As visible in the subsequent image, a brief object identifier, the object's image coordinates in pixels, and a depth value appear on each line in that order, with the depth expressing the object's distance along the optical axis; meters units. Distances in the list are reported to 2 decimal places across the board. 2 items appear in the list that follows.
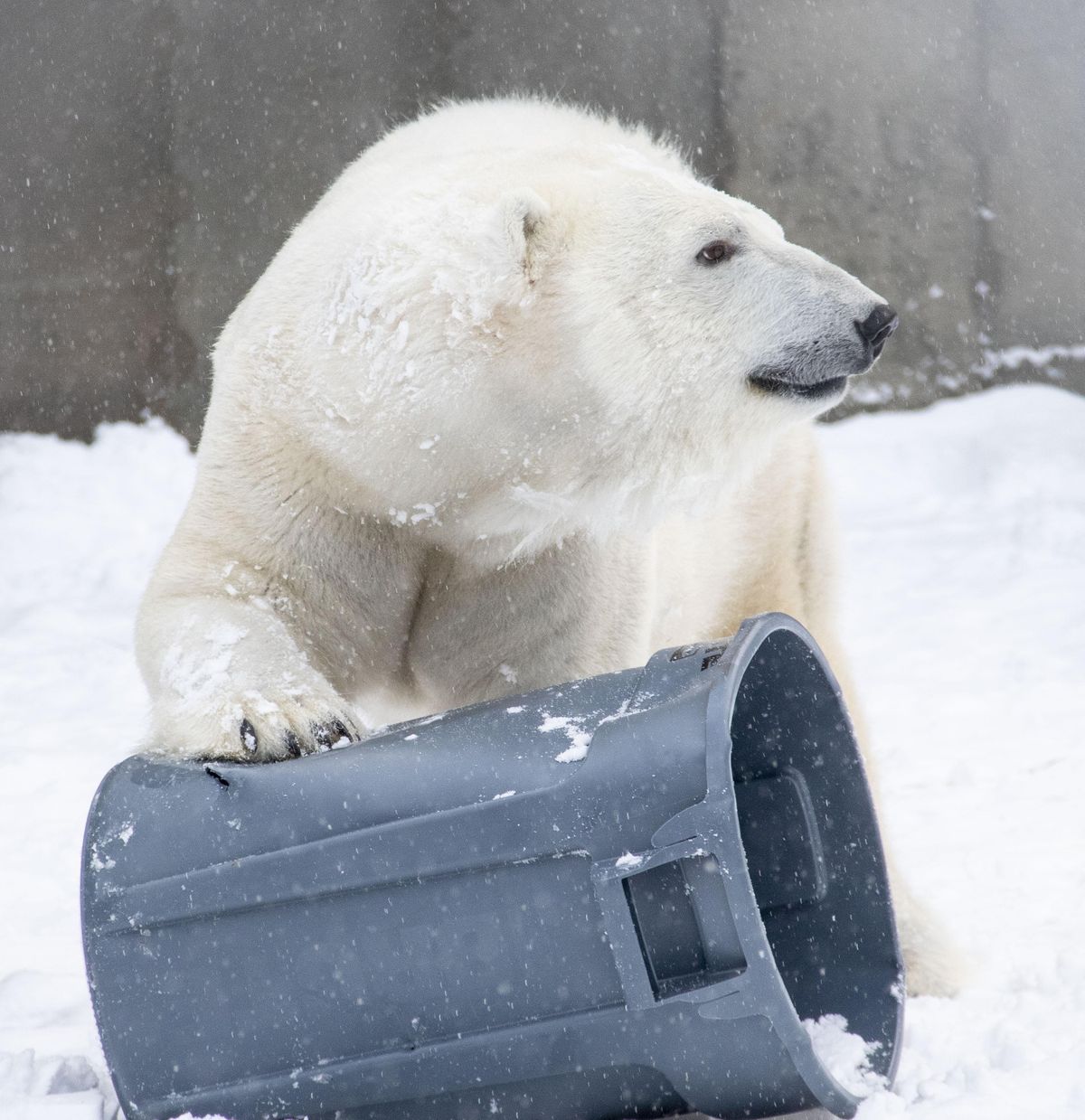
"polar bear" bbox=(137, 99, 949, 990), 14.26
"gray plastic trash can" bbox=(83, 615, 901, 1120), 13.76
